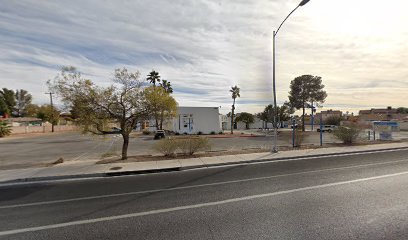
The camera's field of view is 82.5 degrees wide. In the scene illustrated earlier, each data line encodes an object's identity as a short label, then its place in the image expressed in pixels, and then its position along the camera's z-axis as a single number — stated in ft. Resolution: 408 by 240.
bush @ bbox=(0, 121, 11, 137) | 128.98
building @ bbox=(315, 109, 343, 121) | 400.26
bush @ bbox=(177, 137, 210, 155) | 45.27
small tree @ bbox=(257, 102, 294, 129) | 209.51
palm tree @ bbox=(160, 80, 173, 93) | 168.03
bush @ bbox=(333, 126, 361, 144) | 60.85
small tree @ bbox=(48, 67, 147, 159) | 38.88
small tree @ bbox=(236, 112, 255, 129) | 239.91
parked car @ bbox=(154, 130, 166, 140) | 101.55
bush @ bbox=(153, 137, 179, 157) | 44.32
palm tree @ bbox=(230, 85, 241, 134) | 168.04
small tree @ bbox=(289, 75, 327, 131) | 151.84
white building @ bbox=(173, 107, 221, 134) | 139.13
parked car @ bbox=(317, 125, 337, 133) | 153.74
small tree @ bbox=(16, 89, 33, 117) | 278.46
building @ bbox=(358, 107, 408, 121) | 243.03
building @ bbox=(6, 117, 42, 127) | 195.06
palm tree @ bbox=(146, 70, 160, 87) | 160.66
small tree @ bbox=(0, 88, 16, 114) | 250.70
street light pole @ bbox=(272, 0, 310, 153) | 48.18
